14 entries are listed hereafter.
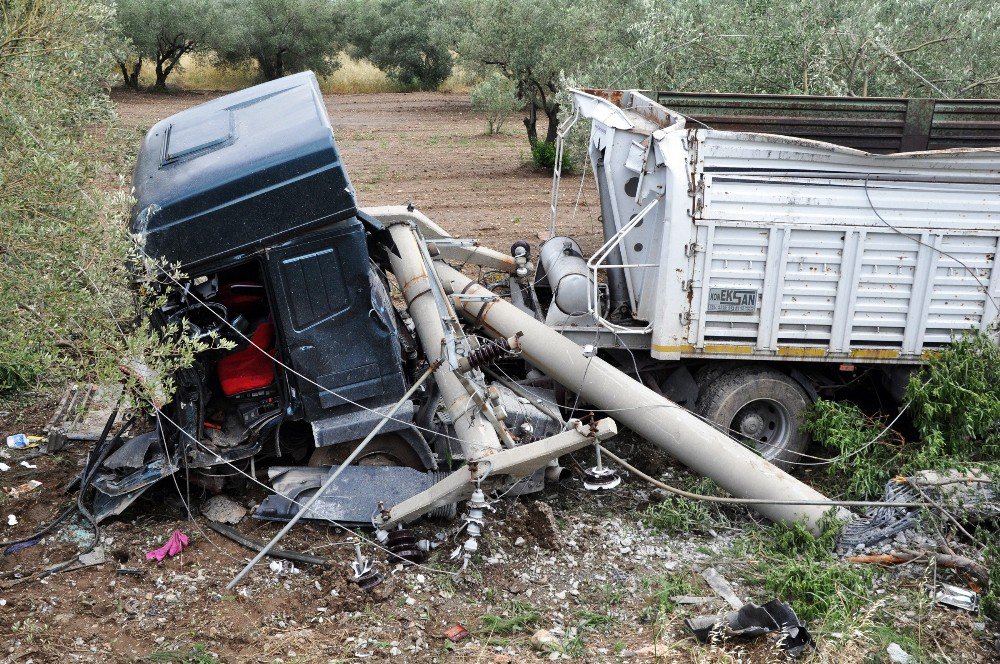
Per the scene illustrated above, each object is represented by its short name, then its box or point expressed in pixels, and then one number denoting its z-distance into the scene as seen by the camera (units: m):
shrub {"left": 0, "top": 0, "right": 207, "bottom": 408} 4.39
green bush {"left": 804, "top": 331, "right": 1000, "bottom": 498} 6.43
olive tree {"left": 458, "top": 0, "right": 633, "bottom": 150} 15.86
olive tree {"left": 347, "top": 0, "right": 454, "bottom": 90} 31.33
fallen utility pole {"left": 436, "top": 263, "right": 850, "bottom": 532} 5.93
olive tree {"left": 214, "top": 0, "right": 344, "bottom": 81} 29.00
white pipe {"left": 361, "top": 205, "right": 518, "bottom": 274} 8.57
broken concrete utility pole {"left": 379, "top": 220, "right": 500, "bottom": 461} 5.70
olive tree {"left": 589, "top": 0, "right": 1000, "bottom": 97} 10.45
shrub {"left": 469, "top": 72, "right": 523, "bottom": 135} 19.55
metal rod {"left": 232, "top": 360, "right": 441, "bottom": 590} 5.11
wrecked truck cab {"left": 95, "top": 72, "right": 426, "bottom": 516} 5.63
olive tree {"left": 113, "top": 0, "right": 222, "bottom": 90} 26.00
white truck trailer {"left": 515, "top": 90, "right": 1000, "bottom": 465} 6.67
